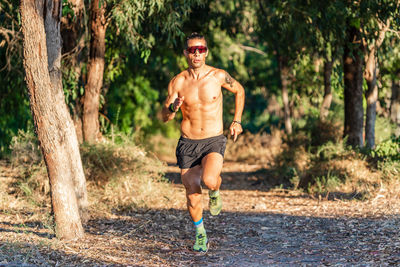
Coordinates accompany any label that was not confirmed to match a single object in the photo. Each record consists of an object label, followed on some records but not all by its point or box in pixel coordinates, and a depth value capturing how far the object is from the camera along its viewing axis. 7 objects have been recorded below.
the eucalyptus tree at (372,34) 19.17
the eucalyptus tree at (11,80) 18.53
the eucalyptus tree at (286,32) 21.17
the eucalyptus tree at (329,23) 20.20
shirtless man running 12.37
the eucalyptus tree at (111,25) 17.64
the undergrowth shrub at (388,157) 18.86
